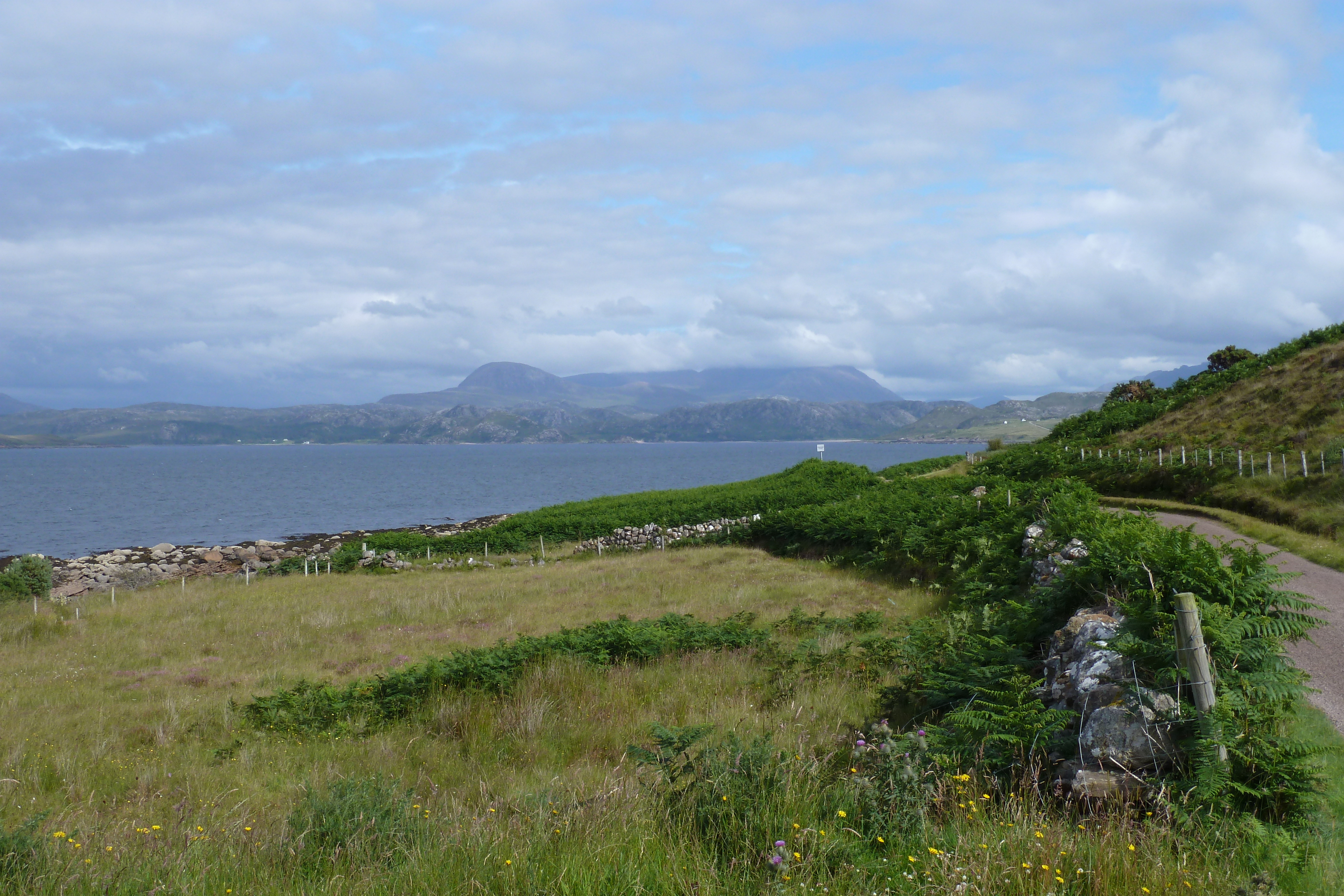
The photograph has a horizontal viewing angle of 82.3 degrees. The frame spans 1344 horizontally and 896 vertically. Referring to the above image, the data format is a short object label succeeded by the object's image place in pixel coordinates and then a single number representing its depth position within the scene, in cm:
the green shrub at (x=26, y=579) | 2527
